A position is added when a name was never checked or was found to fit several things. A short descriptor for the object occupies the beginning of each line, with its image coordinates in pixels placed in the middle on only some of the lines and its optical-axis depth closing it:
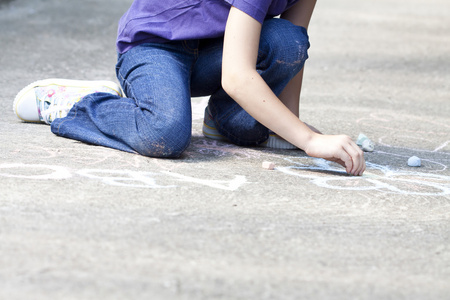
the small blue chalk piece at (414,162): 5.04
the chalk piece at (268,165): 4.54
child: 4.20
